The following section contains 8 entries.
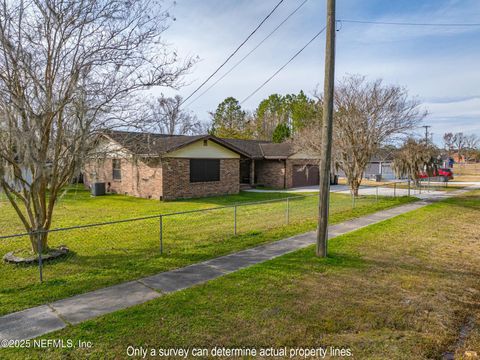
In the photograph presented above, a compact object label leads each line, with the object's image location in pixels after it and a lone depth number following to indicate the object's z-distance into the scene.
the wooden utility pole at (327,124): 6.68
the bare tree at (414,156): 21.84
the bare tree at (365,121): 15.65
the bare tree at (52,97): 5.81
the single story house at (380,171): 38.56
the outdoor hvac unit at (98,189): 19.66
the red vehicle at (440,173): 32.31
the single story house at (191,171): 17.38
